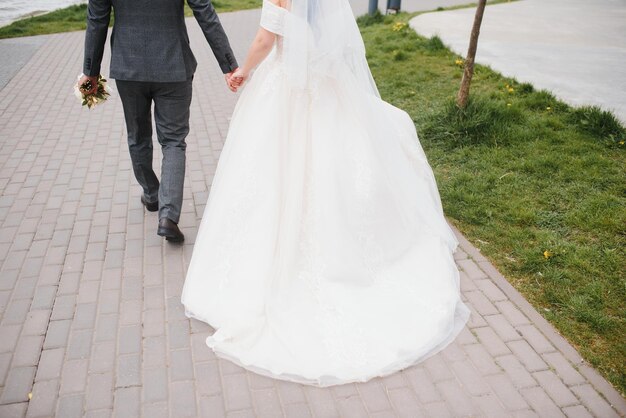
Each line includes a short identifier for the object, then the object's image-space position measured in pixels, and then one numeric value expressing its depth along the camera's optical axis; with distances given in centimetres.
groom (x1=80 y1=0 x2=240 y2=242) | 344
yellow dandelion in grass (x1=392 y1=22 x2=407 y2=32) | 996
